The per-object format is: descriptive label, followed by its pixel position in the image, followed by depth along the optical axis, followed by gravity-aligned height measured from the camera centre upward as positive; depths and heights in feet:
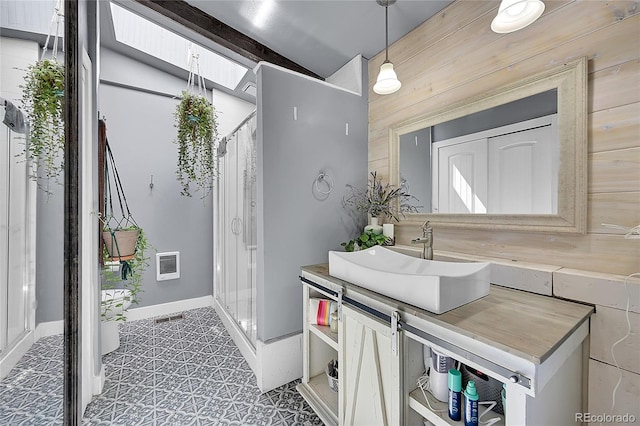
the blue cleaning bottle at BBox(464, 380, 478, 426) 2.90 -2.10
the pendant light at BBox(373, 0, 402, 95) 5.00 +2.49
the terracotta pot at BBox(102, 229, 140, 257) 6.31 -0.75
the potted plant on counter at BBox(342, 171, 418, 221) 6.20 +0.30
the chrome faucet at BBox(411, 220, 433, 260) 4.69 -0.52
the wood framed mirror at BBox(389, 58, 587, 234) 3.73 +0.93
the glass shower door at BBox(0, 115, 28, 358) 2.85 -0.32
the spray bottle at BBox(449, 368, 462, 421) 3.07 -2.14
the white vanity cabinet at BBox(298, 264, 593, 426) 2.44 -1.53
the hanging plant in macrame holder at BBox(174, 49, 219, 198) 7.98 +2.34
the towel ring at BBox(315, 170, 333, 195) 6.39 +0.75
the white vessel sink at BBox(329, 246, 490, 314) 3.11 -0.93
